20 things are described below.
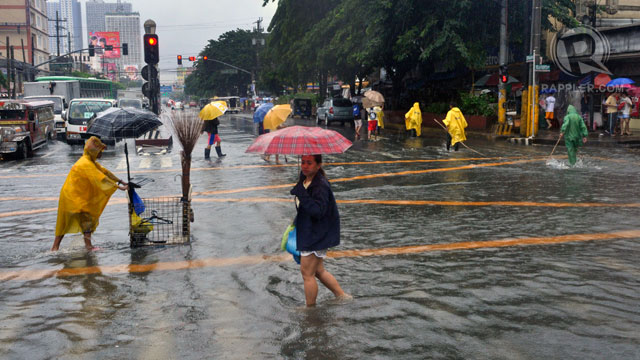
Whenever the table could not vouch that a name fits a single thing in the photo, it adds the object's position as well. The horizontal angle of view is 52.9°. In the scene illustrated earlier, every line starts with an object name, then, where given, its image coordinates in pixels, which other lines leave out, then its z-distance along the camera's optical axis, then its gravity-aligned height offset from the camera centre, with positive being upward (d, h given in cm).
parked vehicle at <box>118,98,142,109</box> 3419 +68
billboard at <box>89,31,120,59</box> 19462 +2336
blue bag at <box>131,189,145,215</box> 829 -115
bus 4119 +204
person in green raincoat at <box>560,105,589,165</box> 1523 -43
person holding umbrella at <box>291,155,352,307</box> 536 -89
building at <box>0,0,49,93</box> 10112 +1435
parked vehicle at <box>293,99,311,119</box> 5610 +52
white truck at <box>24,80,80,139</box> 3831 +162
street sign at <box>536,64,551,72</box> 2395 +164
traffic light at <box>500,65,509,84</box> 2648 +158
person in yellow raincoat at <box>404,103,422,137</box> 2731 -26
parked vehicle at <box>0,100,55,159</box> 1992 -39
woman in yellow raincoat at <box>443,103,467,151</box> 1981 -38
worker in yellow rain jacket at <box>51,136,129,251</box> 814 -100
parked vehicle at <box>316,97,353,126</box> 3997 +21
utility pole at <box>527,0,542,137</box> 2411 +215
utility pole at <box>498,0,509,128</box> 2667 +221
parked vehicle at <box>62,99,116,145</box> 2425 +1
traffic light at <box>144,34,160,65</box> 1622 +164
